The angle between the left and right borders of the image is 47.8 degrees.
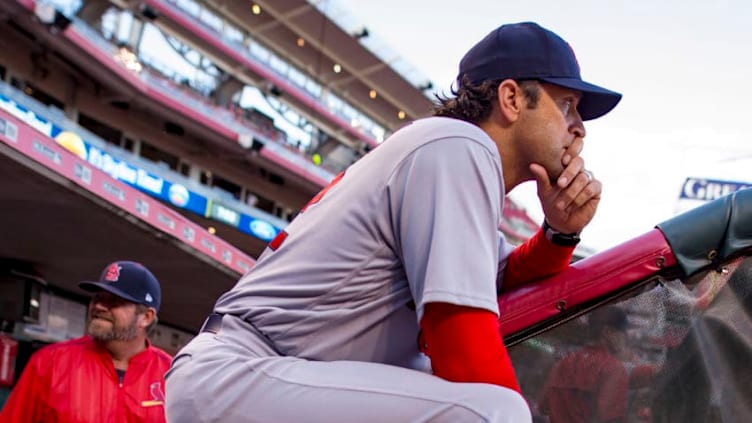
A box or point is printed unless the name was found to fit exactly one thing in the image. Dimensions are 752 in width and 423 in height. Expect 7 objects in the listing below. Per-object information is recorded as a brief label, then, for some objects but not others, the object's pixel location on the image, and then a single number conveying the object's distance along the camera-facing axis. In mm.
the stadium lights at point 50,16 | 26188
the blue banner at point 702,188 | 21992
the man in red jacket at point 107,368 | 4543
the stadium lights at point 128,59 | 32438
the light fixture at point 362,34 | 46562
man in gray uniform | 1442
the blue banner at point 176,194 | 29281
